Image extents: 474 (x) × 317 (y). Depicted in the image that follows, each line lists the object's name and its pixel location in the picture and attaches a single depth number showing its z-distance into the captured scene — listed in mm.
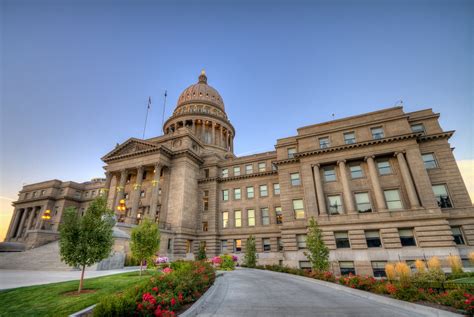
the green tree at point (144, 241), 18688
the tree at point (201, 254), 29381
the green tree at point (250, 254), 27641
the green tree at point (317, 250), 18419
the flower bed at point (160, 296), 6075
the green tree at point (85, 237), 11992
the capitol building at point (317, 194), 23750
